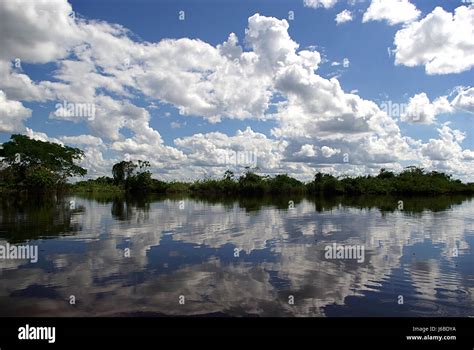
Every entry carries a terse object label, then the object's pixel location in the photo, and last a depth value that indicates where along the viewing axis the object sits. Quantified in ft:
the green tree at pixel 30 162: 242.37
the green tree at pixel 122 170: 374.02
